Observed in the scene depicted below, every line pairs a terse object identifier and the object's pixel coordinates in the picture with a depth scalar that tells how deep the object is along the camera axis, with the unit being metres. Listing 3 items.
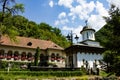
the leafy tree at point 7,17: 11.33
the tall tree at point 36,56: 16.04
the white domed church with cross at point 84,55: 15.25
